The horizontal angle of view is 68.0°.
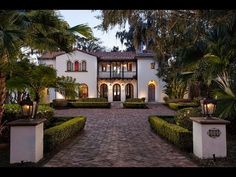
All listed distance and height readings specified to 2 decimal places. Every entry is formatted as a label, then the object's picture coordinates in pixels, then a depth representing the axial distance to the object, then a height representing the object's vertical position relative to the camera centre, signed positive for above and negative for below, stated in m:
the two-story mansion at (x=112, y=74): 20.05 +2.39
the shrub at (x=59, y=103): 16.33 -0.86
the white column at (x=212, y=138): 4.25 -1.06
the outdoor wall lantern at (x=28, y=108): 4.37 -0.36
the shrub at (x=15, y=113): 6.02 -0.67
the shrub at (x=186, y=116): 6.16 -0.79
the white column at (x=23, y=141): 4.03 -1.10
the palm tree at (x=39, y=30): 4.24 +1.77
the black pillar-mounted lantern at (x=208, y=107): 4.49 -0.33
